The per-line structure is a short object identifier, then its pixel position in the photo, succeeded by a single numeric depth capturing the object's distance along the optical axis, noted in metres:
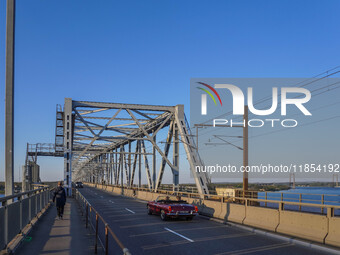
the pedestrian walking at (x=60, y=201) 16.75
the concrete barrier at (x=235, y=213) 16.94
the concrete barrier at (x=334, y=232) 10.94
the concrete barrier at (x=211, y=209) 19.60
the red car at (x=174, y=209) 17.92
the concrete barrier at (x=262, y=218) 14.24
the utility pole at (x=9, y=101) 10.12
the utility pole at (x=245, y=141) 27.30
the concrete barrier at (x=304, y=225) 11.66
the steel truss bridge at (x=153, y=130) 36.66
